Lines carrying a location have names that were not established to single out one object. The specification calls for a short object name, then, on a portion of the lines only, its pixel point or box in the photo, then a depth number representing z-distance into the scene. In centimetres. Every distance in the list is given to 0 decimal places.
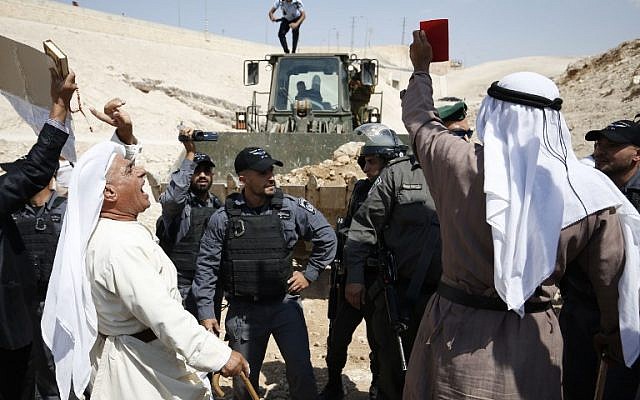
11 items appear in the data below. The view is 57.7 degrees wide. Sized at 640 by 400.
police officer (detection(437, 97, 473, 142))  315
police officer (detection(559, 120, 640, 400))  266
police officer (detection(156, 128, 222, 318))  371
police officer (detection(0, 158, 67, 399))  356
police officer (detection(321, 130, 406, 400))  361
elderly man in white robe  204
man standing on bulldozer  969
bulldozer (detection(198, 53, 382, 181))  854
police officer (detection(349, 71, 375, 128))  901
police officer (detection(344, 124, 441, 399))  307
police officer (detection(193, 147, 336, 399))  327
